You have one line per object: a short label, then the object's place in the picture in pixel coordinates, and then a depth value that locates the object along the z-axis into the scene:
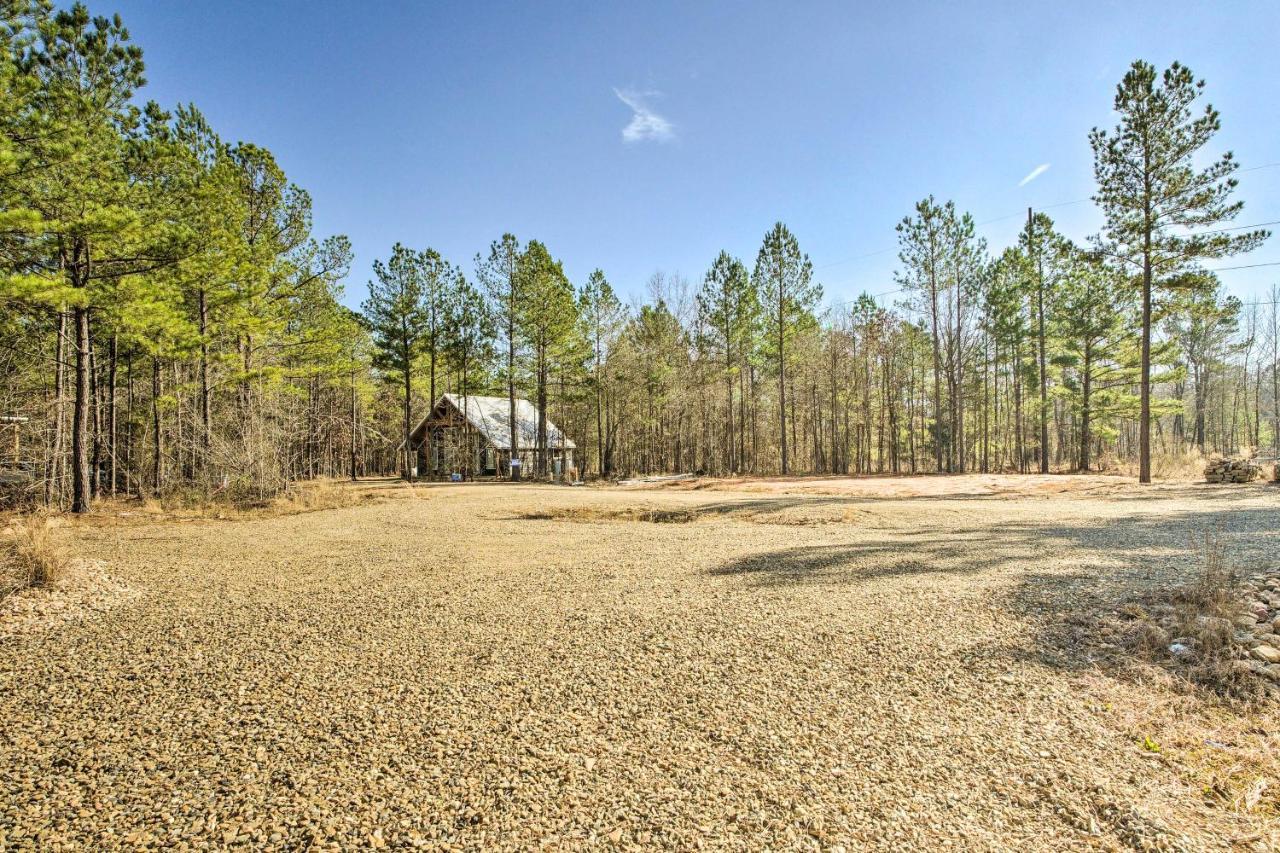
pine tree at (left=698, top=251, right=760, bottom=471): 27.09
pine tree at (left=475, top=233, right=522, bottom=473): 25.08
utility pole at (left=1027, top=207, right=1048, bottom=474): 23.66
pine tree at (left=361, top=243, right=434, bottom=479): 26.36
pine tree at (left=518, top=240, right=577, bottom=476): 24.62
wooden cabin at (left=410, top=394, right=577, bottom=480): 27.98
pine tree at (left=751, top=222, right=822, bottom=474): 25.56
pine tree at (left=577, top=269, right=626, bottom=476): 27.98
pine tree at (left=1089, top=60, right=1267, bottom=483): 15.03
